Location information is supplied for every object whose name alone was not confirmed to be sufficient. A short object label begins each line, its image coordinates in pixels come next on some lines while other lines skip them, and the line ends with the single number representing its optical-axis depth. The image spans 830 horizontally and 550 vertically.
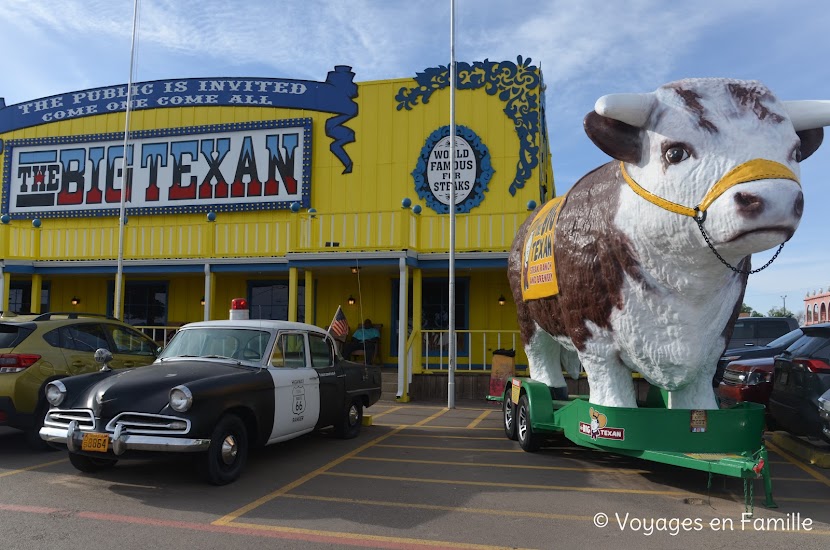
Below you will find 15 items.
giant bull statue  4.36
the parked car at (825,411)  5.89
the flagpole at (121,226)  14.17
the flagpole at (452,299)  11.73
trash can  10.77
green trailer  5.11
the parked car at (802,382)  6.73
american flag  9.46
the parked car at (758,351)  9.71
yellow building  13.77
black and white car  5.22
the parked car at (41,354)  6.83
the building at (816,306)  66.77
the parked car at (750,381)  8.64
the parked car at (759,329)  14.25
